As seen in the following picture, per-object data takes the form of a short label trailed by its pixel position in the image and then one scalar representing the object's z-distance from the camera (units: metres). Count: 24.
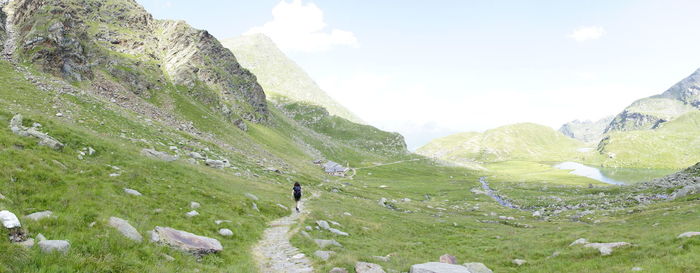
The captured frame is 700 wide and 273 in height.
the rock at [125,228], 14.13
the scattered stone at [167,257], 13.82
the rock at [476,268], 18.61
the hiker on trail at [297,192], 35.75
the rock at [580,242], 23.95
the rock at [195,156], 48.20
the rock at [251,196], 33.53
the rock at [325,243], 22.85
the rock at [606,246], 19.92
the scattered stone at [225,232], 20.99
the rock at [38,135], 23.83
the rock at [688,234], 19.61
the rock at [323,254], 18.85
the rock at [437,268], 15.88
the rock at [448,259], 21.17
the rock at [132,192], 21.66
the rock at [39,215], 12.92
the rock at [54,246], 10.65
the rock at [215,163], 47.53
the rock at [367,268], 16.75
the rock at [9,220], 10.83
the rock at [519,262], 21.52
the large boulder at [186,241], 15.55
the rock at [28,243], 10.50
